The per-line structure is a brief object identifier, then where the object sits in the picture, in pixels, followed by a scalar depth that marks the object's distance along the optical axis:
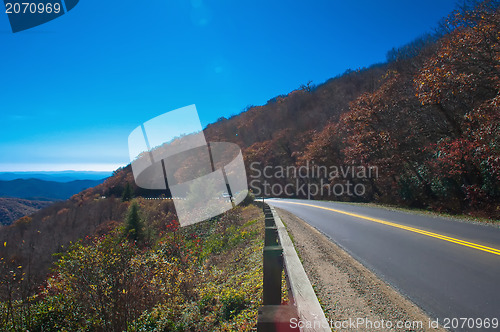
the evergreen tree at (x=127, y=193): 40.38
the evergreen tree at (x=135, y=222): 17.30
